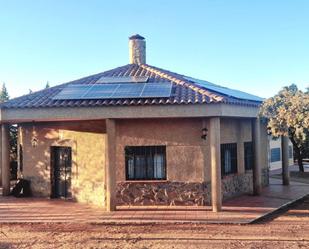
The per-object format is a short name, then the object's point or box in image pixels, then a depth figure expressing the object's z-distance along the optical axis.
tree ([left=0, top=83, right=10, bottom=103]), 42.33
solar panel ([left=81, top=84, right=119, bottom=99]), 13.91
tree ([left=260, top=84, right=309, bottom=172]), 12.64
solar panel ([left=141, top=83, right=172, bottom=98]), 13.64
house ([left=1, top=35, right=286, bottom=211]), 13.19
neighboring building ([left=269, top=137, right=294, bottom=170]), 30.72
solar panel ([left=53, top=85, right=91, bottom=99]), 14.29
